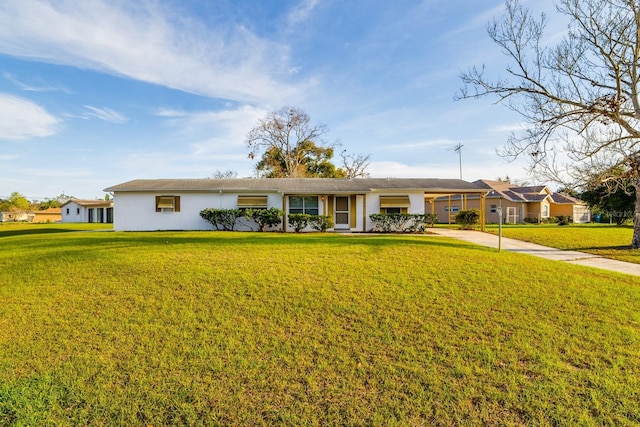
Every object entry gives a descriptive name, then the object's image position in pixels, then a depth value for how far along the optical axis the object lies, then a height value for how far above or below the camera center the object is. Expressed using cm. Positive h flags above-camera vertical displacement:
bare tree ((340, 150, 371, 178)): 4234 +624
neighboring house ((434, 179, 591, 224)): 3544 +82
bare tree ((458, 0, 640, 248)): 1216 +482
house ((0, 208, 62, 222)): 5304 -42
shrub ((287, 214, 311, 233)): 1816 -49
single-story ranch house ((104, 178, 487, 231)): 1944 +59
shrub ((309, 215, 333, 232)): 1823 -55
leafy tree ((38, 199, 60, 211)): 6681 +192
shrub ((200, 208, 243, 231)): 1878 -25
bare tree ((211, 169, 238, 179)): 5197 +627
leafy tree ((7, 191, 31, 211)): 6166 +222
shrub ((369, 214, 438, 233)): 1875 -58
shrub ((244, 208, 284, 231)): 1835 -20
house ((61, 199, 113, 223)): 3956 +28
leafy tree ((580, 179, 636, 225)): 3052 +73
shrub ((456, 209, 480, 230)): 2192 -44
